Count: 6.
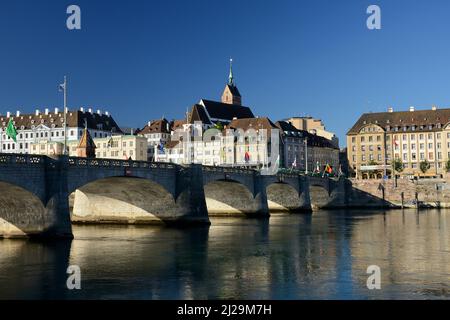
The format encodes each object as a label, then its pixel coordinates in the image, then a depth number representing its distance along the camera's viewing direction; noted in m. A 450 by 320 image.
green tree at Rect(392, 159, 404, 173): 135.38
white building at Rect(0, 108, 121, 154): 151.75
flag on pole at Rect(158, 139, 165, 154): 78.12
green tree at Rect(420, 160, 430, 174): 133.38
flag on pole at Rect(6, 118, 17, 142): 50.38
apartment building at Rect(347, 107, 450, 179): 139.50
